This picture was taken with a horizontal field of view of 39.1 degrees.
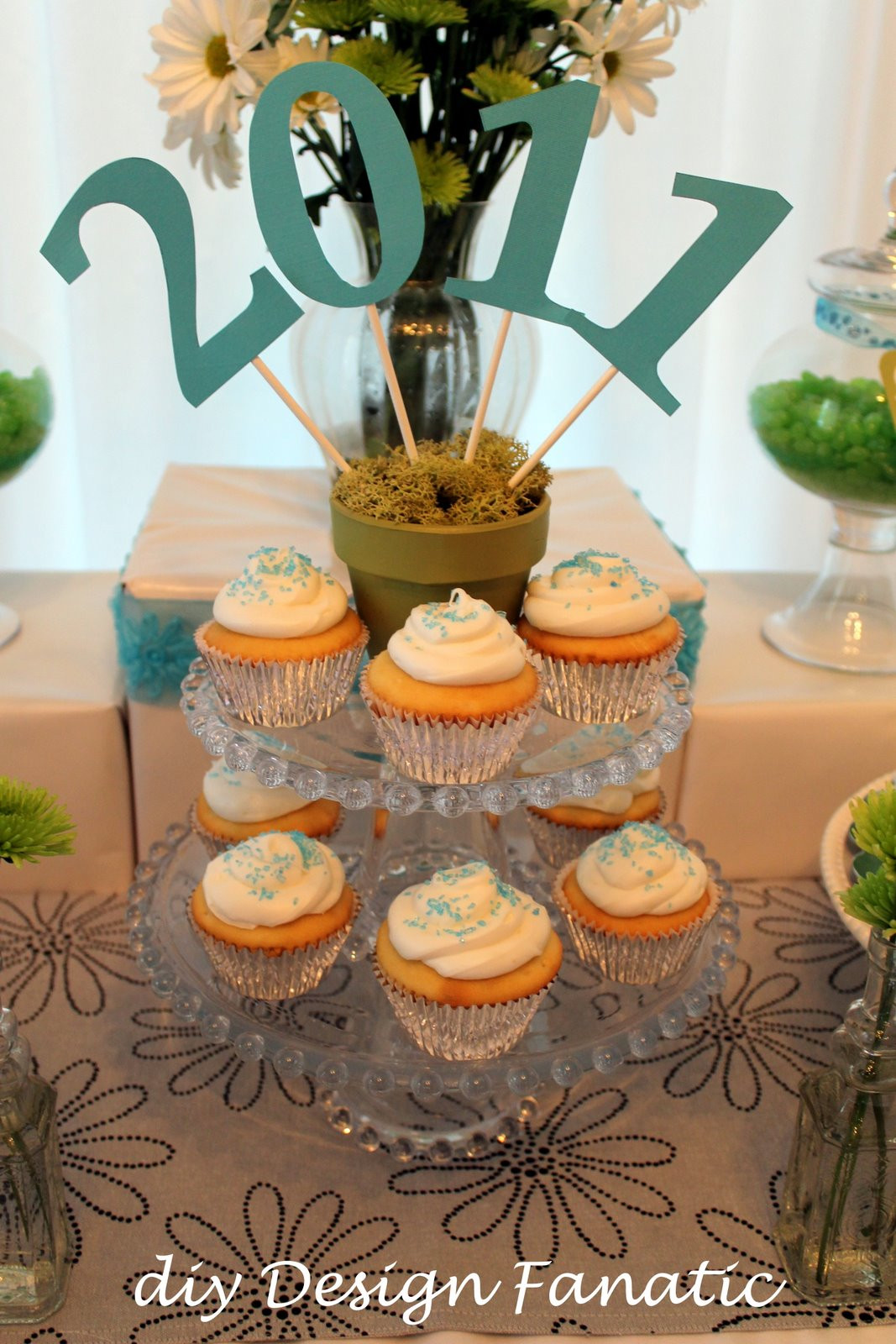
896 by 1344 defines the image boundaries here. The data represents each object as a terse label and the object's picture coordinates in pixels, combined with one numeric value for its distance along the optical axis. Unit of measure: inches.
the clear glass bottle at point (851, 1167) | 34.0
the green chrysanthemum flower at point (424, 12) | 42.1
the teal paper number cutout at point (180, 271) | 35.3
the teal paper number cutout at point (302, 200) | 33.5
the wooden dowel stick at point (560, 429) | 37.9
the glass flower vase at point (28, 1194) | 32.9
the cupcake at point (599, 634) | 39.4
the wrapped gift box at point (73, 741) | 50.5
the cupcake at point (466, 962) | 36.6
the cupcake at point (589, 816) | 47.8
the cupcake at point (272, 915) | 39.3
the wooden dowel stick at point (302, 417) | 38.2
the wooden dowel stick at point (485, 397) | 38.6
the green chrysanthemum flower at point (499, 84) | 44.0
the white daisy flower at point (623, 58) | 44.0
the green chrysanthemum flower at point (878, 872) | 30.9
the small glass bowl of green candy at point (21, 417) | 52.0
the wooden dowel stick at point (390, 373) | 37.8
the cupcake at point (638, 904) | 40.8
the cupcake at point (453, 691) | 35.7
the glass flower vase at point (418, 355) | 50.4
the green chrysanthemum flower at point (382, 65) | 43.7
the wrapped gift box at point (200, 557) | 49.7
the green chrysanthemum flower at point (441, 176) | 45.4
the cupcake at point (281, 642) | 38.5
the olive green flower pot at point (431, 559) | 36.9
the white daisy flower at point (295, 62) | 44.0
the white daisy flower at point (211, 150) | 47.4
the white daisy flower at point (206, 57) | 42.7
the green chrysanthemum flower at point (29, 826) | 31.0
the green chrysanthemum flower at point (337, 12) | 44.1
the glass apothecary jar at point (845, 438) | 50.4
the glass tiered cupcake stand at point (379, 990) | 36.4
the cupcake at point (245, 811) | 45.1
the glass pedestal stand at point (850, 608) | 55.7
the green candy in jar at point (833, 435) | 50.4
